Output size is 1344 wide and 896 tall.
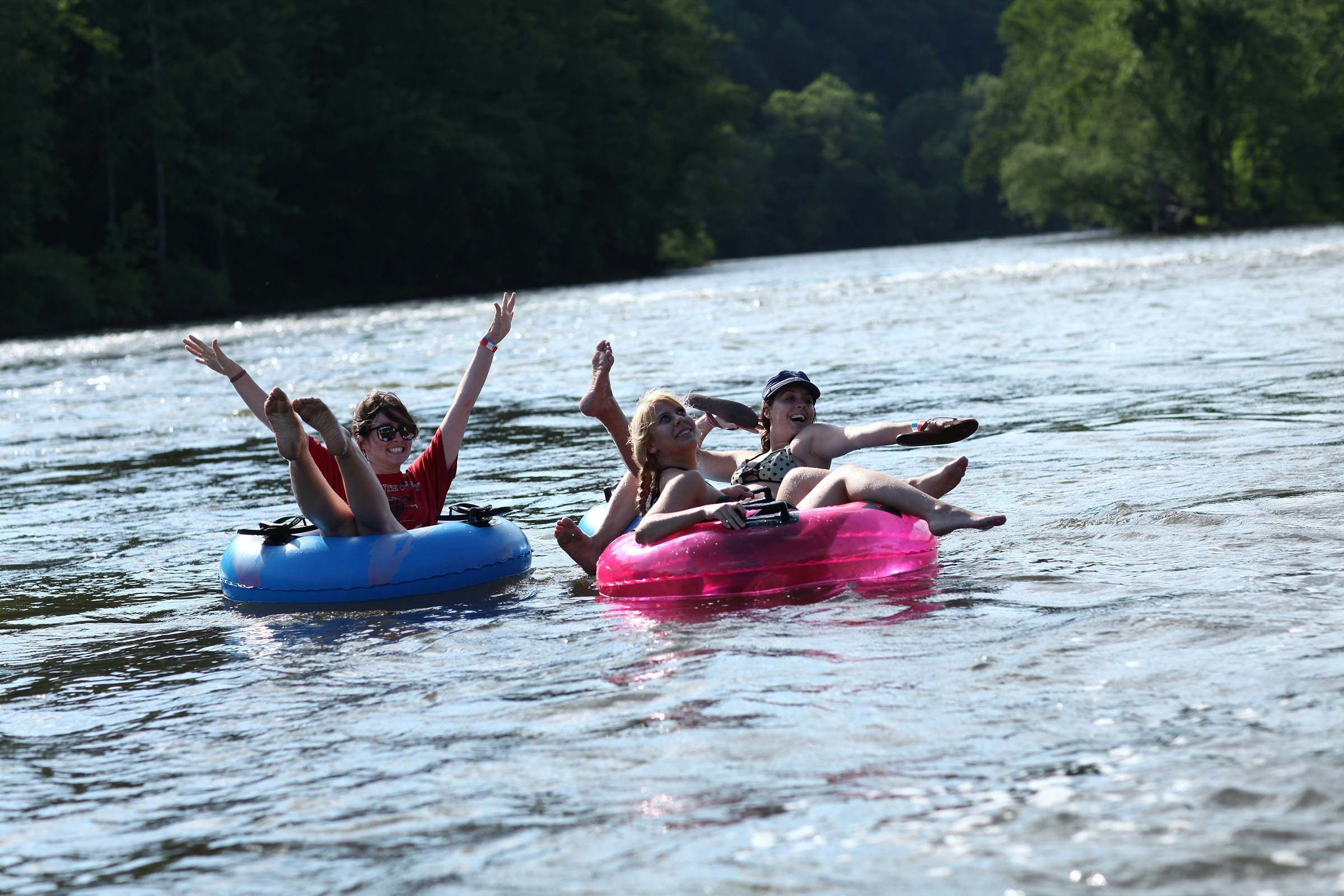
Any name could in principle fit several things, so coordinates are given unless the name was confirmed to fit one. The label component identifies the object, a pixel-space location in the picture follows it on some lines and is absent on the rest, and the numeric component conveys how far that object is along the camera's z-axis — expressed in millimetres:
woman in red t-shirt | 13320
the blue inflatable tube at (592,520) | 15414
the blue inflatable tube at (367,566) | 14352
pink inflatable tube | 13539
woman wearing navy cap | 14742
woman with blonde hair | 13852
